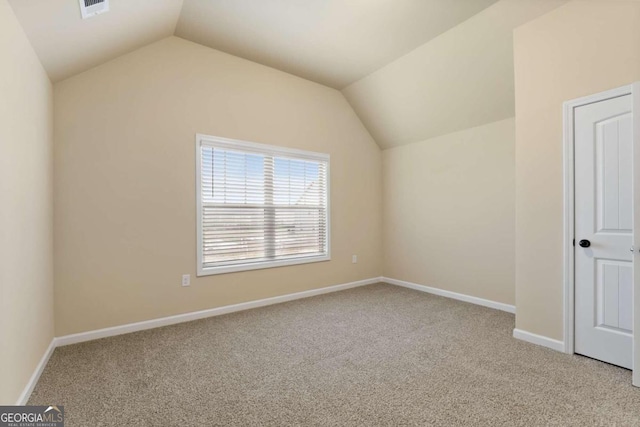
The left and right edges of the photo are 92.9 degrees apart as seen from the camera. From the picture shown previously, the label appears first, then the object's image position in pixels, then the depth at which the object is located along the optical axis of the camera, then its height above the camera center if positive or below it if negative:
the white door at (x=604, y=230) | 2.23 -0.14
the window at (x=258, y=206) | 3.54 +0.11
